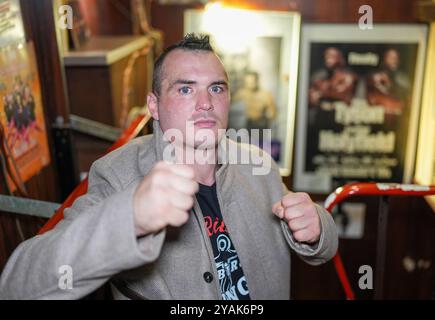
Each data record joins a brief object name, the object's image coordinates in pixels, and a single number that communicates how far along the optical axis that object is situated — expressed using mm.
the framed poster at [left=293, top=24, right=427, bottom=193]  3307
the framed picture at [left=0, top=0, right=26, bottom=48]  1735
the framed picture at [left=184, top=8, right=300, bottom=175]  3279
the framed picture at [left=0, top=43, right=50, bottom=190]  1761
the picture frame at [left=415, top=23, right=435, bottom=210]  3213
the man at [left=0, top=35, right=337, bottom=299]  957
